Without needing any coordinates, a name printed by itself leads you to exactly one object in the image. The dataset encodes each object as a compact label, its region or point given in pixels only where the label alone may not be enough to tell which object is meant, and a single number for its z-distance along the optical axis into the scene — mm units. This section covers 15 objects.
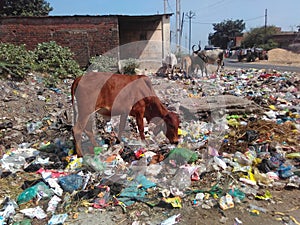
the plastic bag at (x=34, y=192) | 2930
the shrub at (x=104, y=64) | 11211
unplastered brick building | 11257
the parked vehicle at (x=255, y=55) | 26250
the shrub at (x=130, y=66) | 11906
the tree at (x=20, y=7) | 15758
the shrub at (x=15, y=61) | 7844
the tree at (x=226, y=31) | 51259
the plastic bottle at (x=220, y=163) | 3500
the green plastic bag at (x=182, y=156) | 3578
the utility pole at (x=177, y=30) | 18741
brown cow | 4043
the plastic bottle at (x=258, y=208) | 2716
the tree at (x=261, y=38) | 35406
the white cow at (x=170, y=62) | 12789
